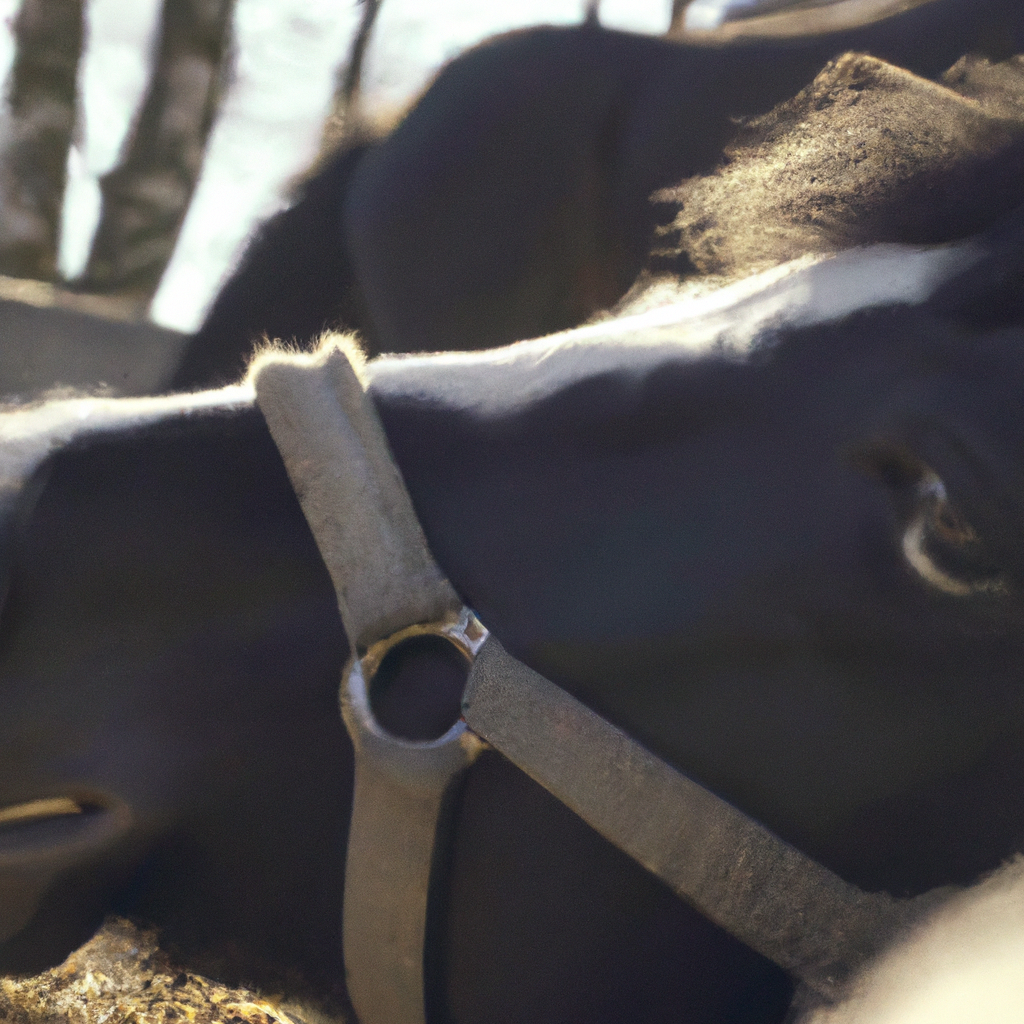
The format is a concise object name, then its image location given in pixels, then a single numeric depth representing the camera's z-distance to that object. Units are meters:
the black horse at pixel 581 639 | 1.50
